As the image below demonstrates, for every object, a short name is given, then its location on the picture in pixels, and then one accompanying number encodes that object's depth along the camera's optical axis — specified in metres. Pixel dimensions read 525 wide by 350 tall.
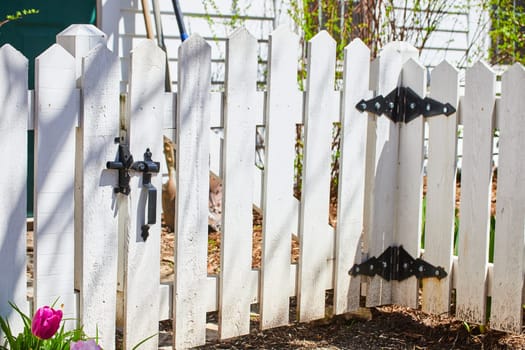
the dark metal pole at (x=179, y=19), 6.12
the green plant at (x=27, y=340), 2.90
